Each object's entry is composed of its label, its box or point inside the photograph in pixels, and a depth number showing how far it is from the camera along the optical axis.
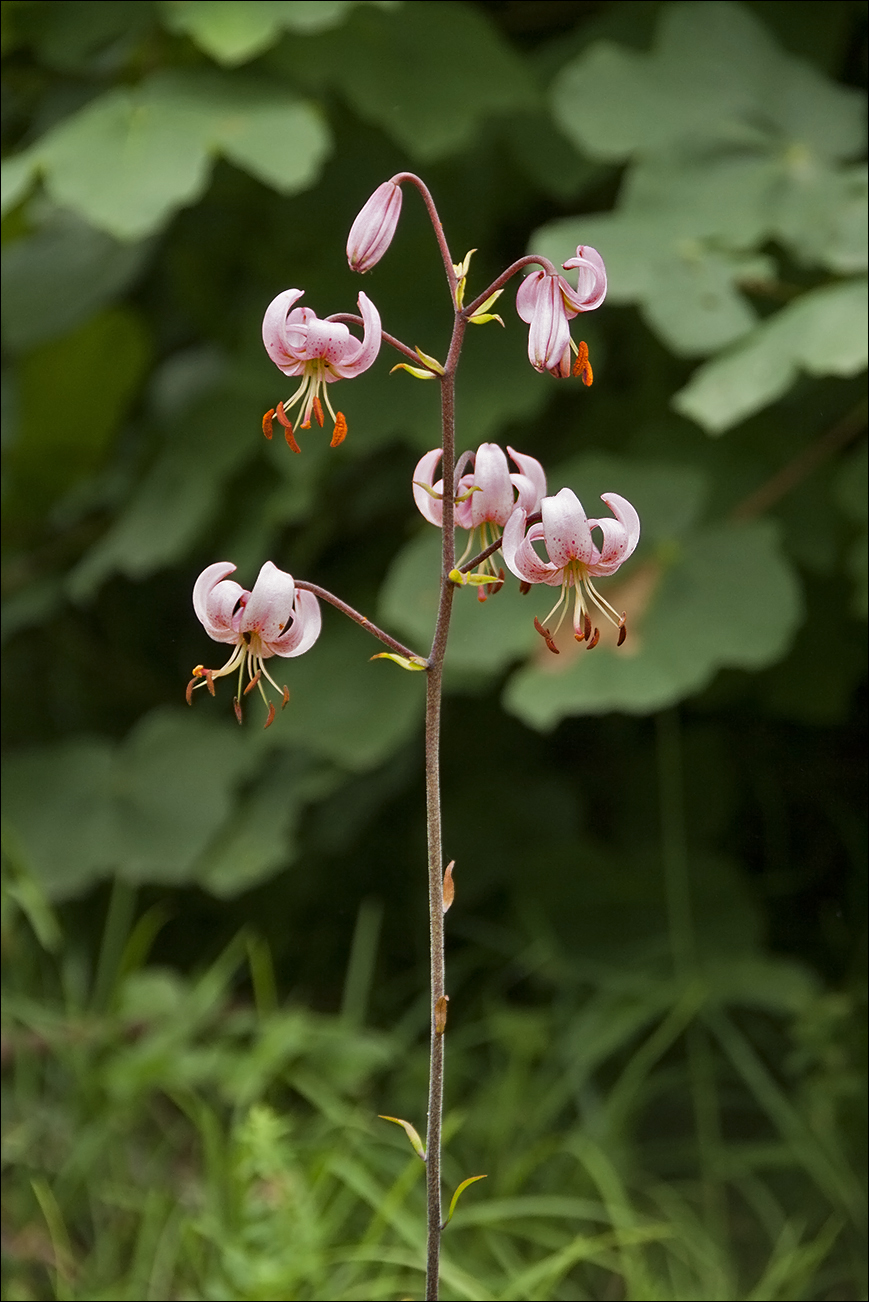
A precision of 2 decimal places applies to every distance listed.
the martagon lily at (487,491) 1.35
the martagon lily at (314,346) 1.31
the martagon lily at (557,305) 1.31
